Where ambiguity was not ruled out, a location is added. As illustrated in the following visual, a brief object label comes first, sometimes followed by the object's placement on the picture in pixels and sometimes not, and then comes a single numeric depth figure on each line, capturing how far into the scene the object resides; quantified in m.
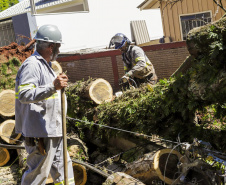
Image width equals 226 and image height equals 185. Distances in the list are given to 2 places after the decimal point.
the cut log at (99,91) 4.87
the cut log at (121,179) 3.05
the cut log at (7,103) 5.25
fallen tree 3.17
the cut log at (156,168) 3.13
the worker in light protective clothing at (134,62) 4.89
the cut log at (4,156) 5.18
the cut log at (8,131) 5.14
